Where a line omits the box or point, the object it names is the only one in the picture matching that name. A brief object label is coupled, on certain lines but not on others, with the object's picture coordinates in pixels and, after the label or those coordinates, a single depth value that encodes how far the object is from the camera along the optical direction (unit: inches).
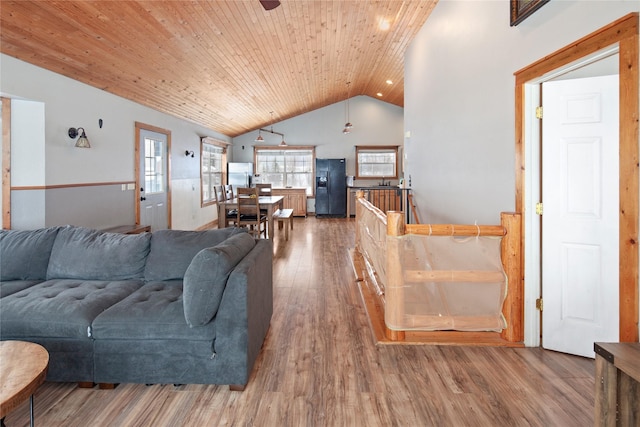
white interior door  99.3
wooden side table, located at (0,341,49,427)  53.6
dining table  260.1
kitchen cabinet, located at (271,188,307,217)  458.3
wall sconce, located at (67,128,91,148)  167.9
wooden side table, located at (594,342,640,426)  58.7
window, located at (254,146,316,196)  473.7
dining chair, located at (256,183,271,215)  301.7
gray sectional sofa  85.0
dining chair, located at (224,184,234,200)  341.1
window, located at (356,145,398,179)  466.3
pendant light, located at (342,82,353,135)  461.1
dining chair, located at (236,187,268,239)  258.0
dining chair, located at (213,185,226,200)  308.7
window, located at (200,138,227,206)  358.0
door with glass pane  238.3
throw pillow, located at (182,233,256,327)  83.8
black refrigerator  450.9
